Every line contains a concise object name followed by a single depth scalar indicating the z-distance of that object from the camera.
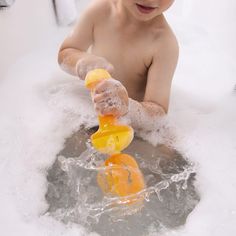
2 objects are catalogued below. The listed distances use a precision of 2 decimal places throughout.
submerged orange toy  0.97
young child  1.16
